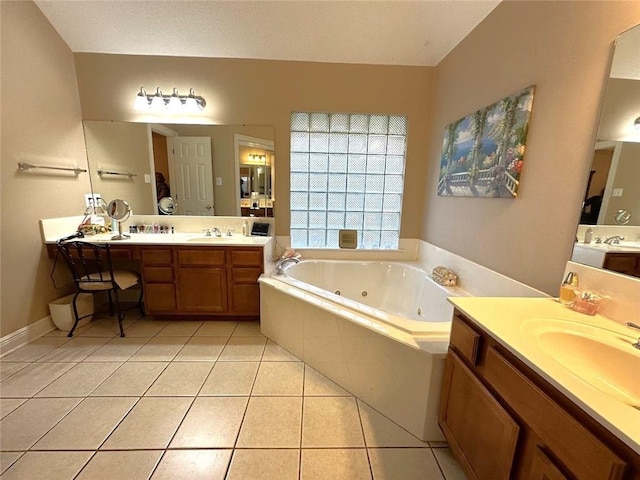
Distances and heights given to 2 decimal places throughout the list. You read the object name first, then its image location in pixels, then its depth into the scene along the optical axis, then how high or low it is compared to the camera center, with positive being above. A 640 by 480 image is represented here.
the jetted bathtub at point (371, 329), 1.40 -0.89
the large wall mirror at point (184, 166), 2.68 +0.24
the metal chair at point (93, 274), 2.19 -0.75
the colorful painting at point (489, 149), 1.54 +0.34
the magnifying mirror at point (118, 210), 2.65 -0.21
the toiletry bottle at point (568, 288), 1.18 -0.38
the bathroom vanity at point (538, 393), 0.59 -0.54
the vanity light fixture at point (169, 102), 2.57 +0.84
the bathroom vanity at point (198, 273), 2.36 -0.72
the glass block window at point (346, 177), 2.75 +0.19
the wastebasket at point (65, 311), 2.28 -1.06
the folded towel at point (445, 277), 2.12 -0.62
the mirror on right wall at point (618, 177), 1.05 +0.11
